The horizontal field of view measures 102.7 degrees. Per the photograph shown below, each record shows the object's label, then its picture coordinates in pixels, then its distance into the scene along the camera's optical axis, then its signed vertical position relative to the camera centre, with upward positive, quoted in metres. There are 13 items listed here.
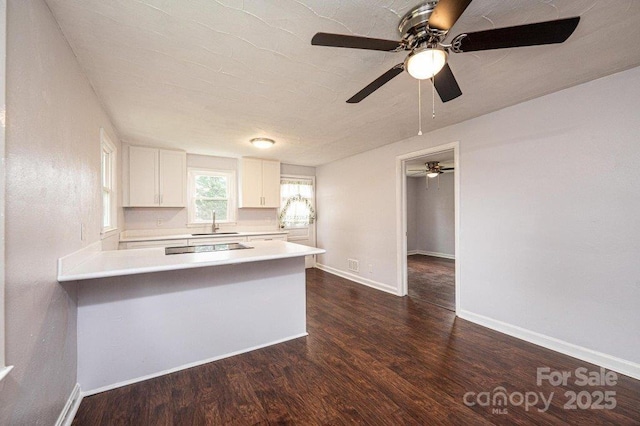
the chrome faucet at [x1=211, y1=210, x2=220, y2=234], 4.73 -0.24
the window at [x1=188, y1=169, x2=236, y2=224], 4.69 +0.35
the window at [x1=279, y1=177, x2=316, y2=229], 5.60 +0.24
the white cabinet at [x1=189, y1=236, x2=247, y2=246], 4.15 -0.45
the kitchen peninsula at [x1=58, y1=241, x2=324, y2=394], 1.85 -0.79
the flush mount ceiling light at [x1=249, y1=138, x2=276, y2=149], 3.60 +1.02
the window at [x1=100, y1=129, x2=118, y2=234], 2.95 +0.34
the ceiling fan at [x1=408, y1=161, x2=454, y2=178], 5.56 +1.04
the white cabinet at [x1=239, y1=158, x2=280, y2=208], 4.88 +0.60
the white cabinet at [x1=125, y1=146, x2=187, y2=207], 3.92 +0.59
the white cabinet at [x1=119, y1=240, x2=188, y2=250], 3.64 -0.44
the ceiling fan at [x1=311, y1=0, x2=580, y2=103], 1.17 +0.88
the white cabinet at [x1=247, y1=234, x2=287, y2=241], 4.74 -0.45
